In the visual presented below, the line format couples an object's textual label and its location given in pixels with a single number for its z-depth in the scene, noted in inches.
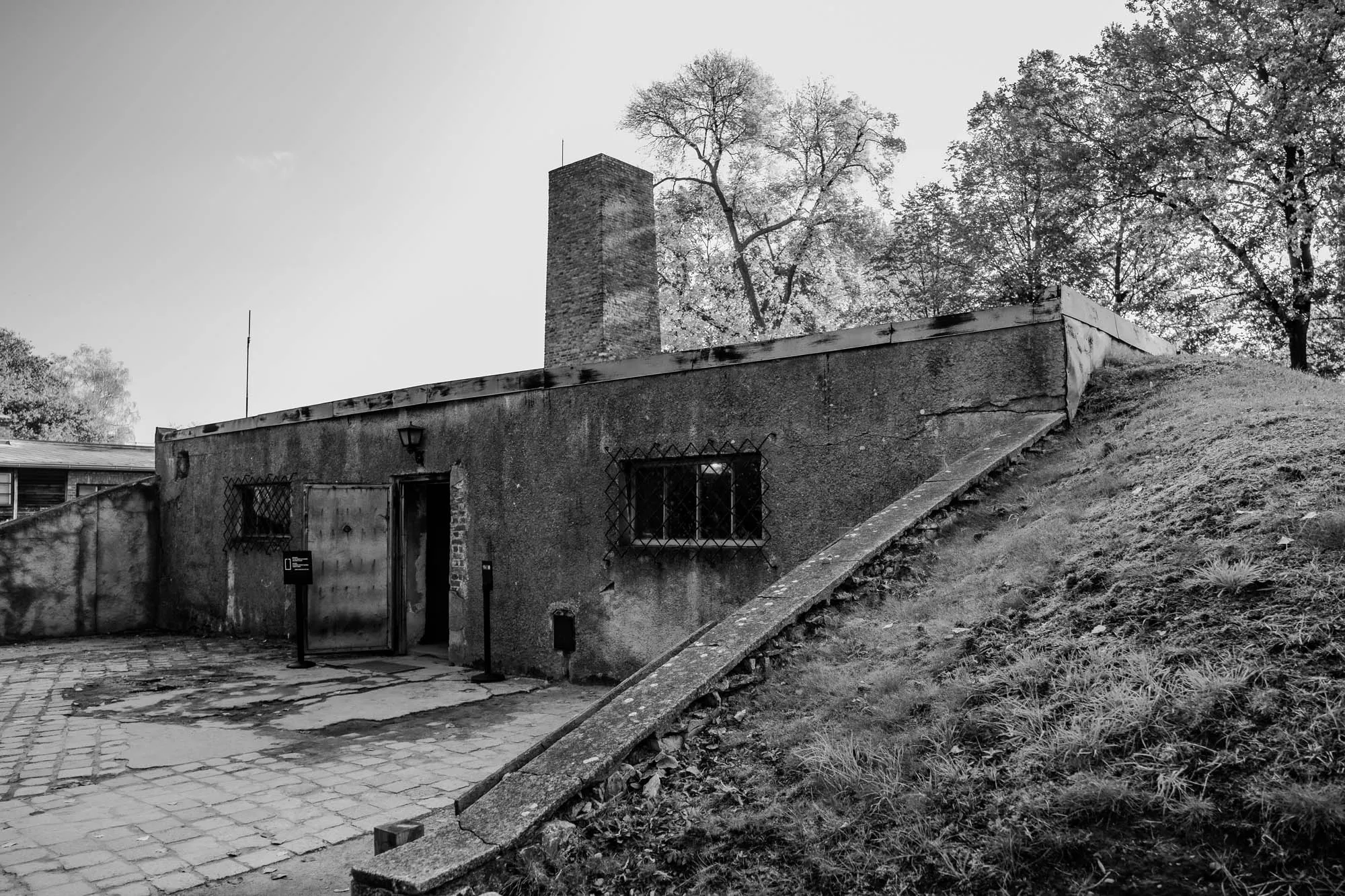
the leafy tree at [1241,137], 637.9
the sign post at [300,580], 371.2
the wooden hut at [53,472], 793.6
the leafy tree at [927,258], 882.8
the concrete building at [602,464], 247.0
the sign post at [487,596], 339.9
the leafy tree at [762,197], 1021.2
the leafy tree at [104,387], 1716.3
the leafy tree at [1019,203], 796.0
